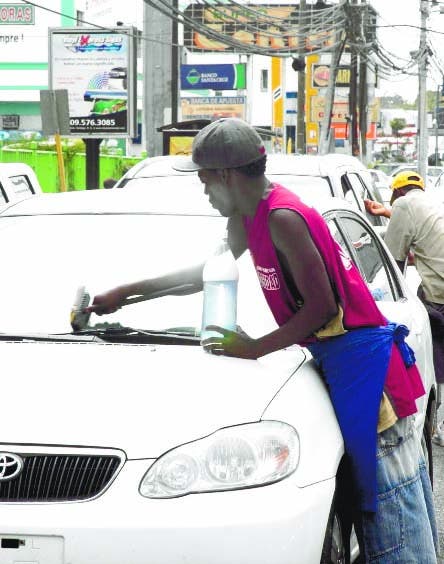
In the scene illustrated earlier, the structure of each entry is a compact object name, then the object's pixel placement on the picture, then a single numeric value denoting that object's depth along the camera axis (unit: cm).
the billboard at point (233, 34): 5794
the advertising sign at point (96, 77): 2031
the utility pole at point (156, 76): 2030
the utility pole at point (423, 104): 4541
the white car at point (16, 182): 946
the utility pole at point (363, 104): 4934
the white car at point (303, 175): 945
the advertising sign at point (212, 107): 3694
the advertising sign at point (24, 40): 6512
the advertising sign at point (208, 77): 3475
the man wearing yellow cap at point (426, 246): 790
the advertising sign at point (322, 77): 5554
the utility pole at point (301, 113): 4606
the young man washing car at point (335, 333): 382
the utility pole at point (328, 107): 3881
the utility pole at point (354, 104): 4528
